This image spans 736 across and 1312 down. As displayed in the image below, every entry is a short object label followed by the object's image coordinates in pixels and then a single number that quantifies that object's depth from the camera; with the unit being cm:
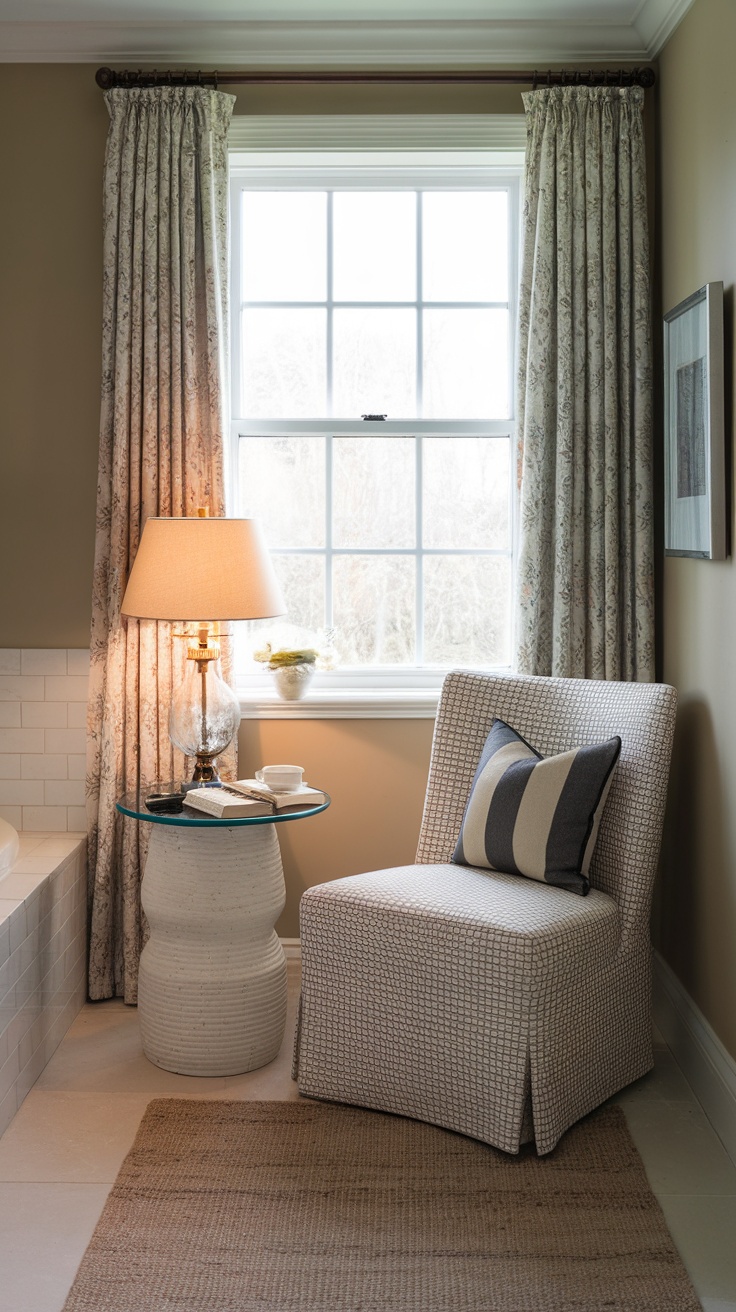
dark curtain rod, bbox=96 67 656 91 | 309
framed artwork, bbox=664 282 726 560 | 250
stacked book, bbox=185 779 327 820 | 262
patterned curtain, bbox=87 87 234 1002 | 309
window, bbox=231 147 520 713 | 339
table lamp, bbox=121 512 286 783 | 277
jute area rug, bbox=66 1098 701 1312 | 189
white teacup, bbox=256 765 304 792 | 281
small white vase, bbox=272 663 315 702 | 325
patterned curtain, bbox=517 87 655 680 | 308
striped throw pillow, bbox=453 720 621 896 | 254
